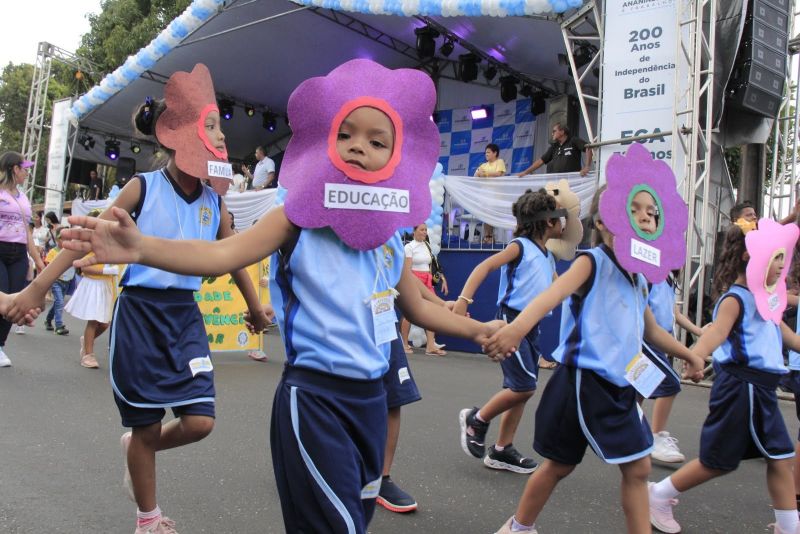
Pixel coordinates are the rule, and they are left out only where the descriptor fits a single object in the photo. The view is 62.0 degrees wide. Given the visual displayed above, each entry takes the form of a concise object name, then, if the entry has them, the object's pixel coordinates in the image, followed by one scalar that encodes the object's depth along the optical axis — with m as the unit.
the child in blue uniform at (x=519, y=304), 4.01
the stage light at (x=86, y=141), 18.92
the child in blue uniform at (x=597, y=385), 2.54
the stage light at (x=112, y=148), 19.44
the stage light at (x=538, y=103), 13.73
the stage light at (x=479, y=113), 15.01
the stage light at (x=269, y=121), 18.41
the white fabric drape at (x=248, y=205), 12.20
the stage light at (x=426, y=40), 13.27
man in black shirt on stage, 9.82
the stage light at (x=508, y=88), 14.02
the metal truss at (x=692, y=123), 7.59
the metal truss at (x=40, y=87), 19.38
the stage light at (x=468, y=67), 14.23
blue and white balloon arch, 8.90
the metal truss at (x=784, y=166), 10.26
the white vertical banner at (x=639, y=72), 7.84
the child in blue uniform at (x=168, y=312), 2.70
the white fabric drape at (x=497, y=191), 8.72
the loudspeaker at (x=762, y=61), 8.59
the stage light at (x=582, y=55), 9.51
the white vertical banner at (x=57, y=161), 17.50
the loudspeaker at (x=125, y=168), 19.55
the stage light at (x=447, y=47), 13.59
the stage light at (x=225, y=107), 17.12
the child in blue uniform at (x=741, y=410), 2.97
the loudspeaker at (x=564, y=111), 12.92
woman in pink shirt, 5.62
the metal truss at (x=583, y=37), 8.46
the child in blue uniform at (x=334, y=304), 1.80
